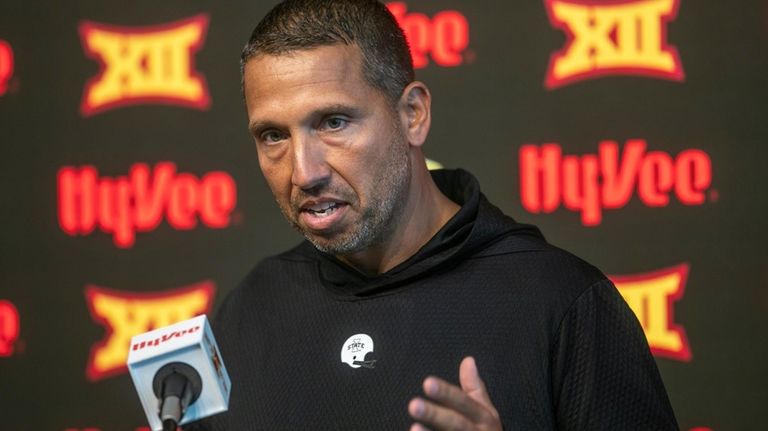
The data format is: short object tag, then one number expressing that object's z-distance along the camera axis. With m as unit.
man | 7.17
